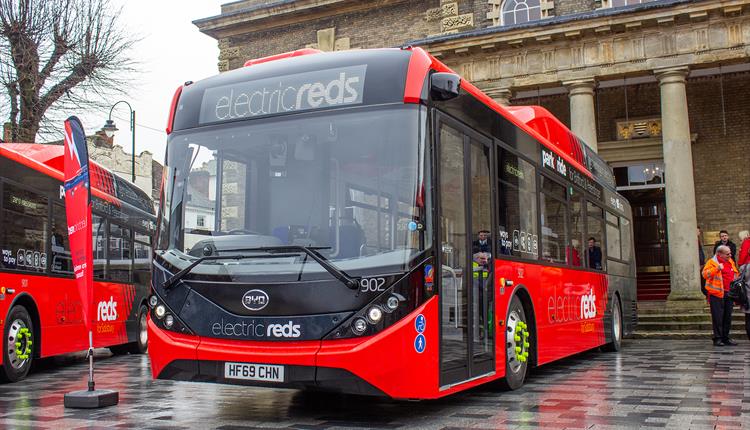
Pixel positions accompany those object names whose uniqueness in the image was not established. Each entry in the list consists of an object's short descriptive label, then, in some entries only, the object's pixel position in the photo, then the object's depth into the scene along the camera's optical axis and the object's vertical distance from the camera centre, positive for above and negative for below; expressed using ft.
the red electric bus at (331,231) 19.86 +1.93
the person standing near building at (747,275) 46.26 +1.36
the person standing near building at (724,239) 55.55 +4.13
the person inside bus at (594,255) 39.09 +2.25
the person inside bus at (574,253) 35.14 +2.11
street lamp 76.15 +17.65
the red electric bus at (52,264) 33.35 +2.11
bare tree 66.13 +21.29
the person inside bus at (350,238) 20.17 +1.65
